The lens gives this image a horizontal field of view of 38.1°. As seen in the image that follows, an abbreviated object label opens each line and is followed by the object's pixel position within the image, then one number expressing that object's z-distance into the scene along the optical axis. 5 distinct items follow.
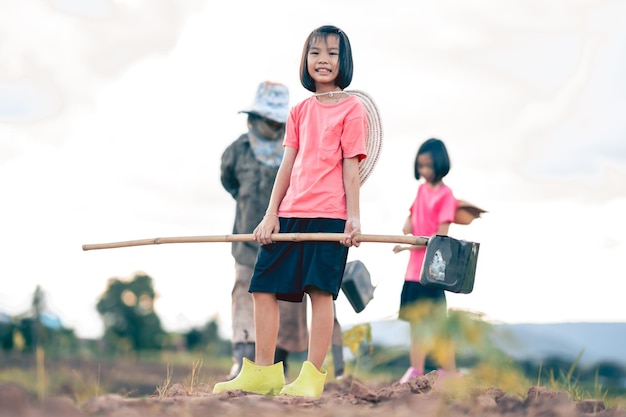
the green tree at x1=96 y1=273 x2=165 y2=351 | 24.44
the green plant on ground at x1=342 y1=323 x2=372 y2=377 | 6.92
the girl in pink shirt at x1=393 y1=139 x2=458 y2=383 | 6.34
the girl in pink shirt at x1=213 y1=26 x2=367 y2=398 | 4.52
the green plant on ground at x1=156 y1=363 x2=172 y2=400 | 4.46
